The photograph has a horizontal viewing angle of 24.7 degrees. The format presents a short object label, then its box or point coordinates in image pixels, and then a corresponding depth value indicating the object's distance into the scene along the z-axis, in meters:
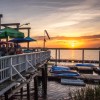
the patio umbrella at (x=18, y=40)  23.58
